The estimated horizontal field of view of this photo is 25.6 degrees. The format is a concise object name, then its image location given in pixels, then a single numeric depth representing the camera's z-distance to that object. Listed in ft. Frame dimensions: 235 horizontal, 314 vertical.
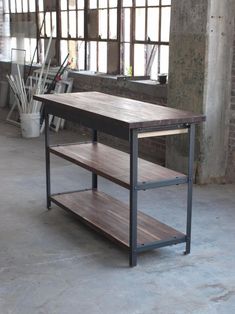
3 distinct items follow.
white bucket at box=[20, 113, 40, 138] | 23.35
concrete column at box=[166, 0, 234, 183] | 15.70
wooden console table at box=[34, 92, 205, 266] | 10.43
